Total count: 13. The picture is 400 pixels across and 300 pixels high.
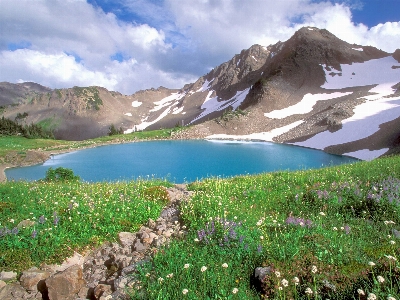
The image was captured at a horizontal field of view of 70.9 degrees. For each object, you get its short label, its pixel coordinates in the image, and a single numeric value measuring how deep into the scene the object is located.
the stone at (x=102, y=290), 6.09
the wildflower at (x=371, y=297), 3.72
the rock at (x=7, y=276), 7.20
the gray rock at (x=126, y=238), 8.73
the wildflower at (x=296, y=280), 4.69
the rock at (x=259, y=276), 5.29
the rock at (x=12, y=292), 6.57
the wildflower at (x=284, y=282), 4.67
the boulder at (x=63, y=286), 6.55
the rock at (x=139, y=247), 8.02
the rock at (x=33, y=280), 6.90
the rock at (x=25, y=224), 8.77
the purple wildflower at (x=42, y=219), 9.07
